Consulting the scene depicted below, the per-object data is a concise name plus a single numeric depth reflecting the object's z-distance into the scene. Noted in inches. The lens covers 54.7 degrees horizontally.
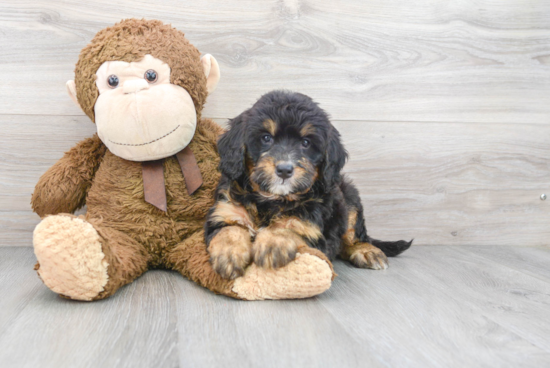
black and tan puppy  31.4
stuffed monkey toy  31.2
